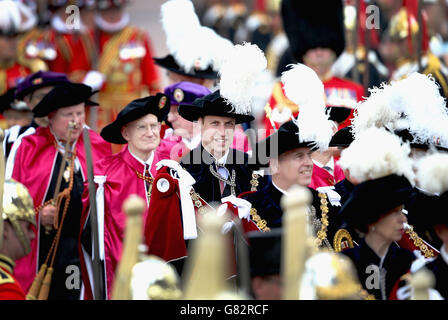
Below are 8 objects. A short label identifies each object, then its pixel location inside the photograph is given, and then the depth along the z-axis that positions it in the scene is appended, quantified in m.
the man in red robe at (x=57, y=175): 15.37
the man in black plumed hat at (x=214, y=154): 13.39
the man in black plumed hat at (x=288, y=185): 12.52
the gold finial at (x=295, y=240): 7.68
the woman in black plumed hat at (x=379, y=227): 10.82
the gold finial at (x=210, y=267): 7.41
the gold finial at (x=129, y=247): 8.48
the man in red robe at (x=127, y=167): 14.37
